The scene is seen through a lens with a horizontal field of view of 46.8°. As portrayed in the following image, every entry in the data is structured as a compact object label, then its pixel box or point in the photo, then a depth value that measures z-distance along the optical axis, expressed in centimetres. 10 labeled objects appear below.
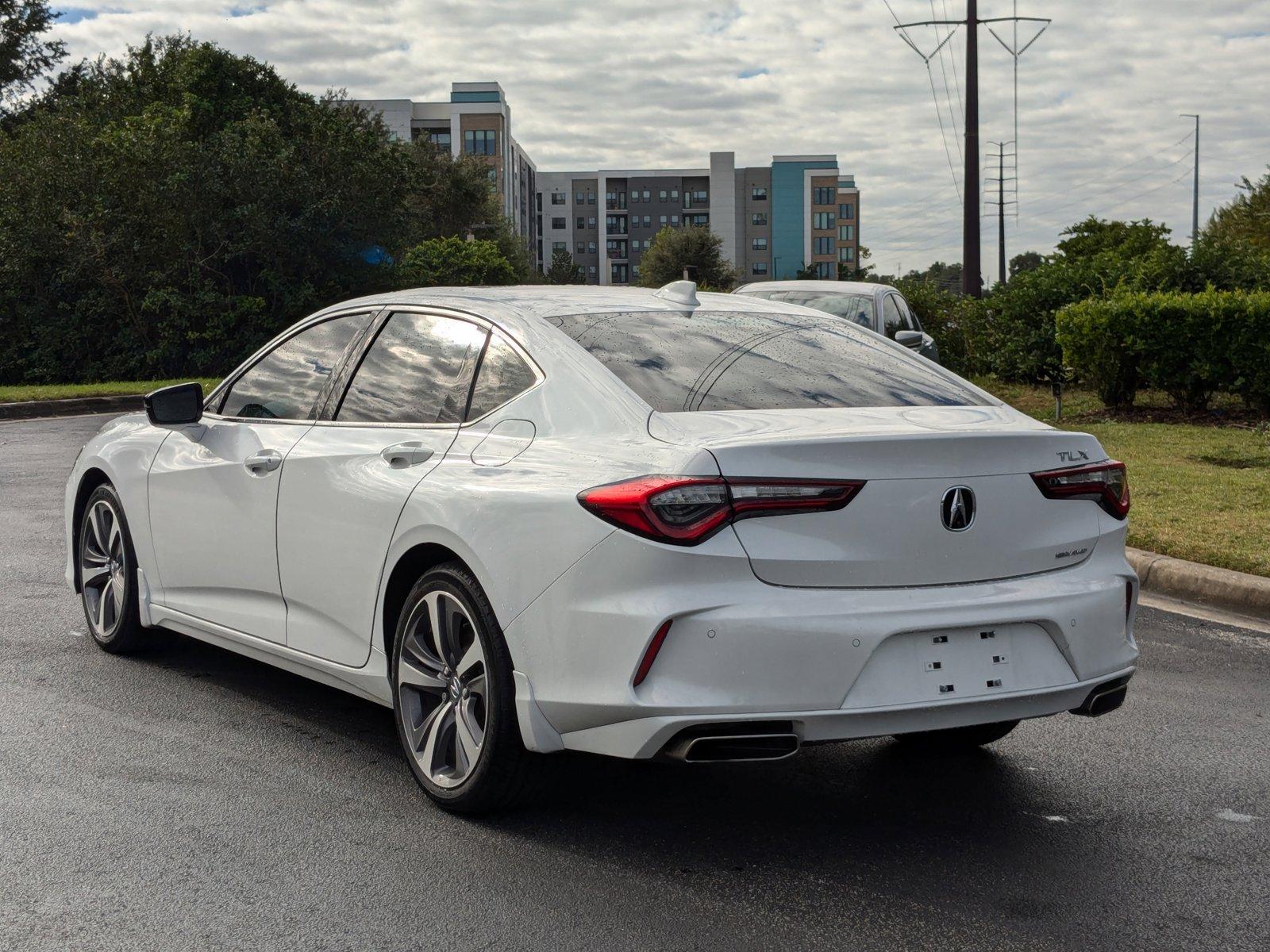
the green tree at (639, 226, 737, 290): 11050
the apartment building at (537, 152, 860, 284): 16300
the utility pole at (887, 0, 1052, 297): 2477
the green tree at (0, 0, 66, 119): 5609
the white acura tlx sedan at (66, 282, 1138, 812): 361
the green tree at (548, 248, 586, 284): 12400
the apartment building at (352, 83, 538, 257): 12088
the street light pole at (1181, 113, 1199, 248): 6912
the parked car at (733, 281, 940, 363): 1548
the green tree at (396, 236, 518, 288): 5152
